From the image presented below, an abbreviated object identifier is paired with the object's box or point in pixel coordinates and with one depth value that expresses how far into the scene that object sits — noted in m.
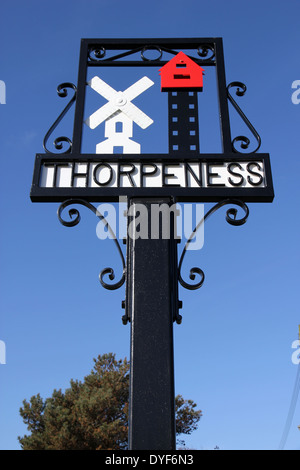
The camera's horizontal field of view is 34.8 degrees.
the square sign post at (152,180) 2.24
